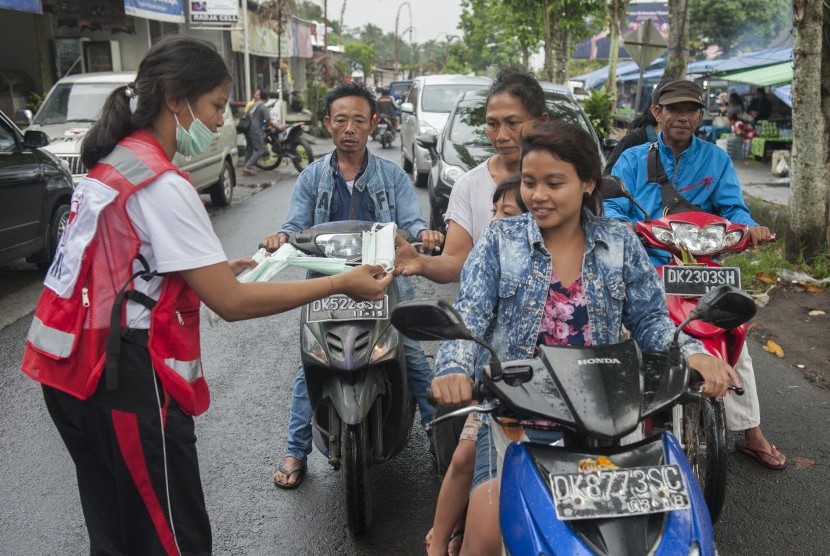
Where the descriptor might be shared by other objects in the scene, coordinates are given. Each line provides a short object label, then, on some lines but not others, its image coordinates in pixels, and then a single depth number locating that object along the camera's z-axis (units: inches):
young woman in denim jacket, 89.6
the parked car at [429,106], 504.1
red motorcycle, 129.1
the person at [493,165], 133.9
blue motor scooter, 65.1
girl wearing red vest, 80.6
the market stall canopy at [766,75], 676.7
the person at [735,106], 761.6
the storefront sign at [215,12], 735.7
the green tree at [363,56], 2218.3
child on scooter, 98.3
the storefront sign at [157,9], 621.9
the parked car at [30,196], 279.4
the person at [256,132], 645.9
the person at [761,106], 721.0
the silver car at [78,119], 386.9
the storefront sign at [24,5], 469.7
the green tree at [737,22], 1748.3
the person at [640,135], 210.4
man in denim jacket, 146.8
